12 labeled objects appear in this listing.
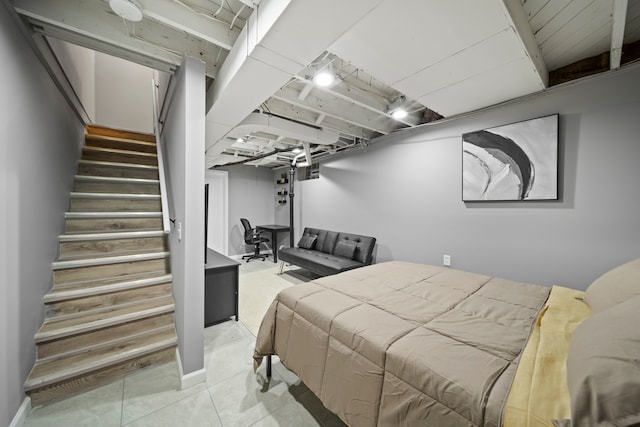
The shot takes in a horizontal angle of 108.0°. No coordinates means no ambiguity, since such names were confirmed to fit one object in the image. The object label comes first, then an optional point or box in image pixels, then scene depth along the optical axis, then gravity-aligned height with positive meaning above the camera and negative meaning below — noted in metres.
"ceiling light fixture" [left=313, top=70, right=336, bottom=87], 2.04 +1.18
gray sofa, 3.60 -0.79
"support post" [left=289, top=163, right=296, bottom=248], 5.62 +0.24
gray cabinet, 2.55 -0.95
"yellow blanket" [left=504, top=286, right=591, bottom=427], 0.70 -0.58
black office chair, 5.70 -0.77
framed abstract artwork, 2.25 +0.54
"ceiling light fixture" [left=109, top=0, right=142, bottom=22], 1.33 +1.16
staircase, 1.69 -0.76
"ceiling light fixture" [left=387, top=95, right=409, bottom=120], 2.76 +1.24
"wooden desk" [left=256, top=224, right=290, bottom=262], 5.62 -0.54
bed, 0.69 -0.61
